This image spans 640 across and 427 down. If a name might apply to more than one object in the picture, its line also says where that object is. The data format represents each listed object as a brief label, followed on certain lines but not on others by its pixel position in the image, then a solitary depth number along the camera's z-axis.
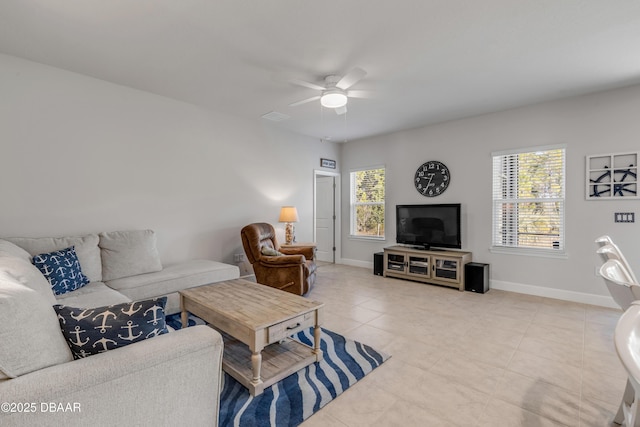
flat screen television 4.70
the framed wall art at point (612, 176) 3.48
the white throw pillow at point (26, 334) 0.92
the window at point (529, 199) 4.02
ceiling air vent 4.42
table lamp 5.01
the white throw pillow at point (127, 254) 3.10
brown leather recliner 3.97
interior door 6.59
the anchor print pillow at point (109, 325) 1.10
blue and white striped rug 1.77
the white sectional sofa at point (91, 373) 0.90
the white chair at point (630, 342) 0.56
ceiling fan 2.84
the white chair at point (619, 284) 1.18
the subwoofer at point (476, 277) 4.22
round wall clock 4.98
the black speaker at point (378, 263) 5.36
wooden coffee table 2.00
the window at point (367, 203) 5.94
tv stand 4.45
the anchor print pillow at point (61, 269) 2.49
